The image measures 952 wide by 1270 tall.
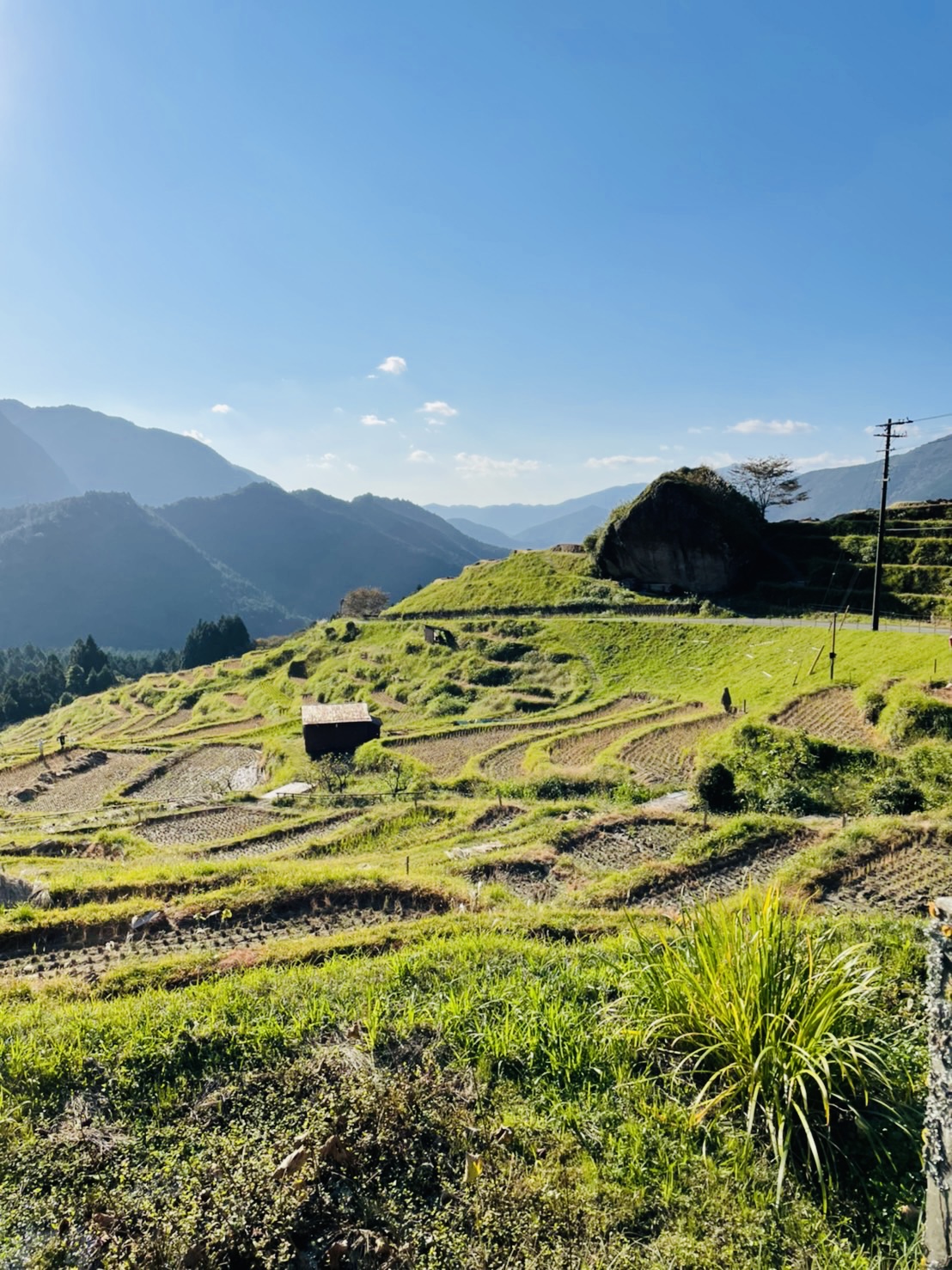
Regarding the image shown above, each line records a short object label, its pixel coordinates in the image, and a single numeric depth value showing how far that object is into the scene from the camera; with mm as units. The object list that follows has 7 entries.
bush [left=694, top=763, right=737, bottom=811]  23688
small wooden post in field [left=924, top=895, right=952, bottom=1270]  3936
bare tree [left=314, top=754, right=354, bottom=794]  35500
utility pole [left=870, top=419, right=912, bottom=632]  36844
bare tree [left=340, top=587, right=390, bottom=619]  101062
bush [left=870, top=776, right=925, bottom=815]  21047
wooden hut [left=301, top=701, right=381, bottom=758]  42094
